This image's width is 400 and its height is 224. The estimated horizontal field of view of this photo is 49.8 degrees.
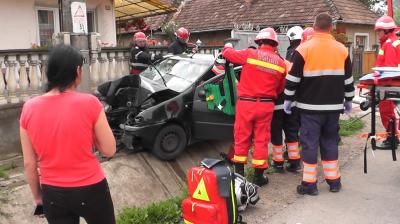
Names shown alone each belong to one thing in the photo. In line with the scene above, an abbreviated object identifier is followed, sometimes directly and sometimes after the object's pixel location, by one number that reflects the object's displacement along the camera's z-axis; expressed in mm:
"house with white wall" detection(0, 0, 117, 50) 10781
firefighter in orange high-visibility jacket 4793
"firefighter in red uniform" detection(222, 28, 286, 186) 5168
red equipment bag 3896
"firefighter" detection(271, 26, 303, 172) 5922
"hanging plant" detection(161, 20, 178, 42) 18641
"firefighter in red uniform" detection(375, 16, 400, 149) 6535
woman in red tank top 2447
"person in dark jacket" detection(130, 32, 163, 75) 7691
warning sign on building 6541
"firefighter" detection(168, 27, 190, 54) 8367
